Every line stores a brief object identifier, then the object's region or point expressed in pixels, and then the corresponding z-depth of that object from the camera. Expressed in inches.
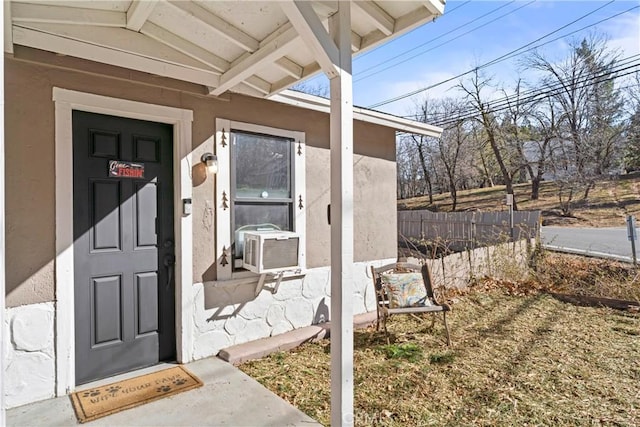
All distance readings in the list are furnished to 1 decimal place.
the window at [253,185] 135.3
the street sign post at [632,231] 217.9
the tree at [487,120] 786.8
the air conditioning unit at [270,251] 130.9
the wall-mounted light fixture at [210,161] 128.7
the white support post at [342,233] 82.6
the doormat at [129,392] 96.7
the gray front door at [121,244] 110.3
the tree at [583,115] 716.0
